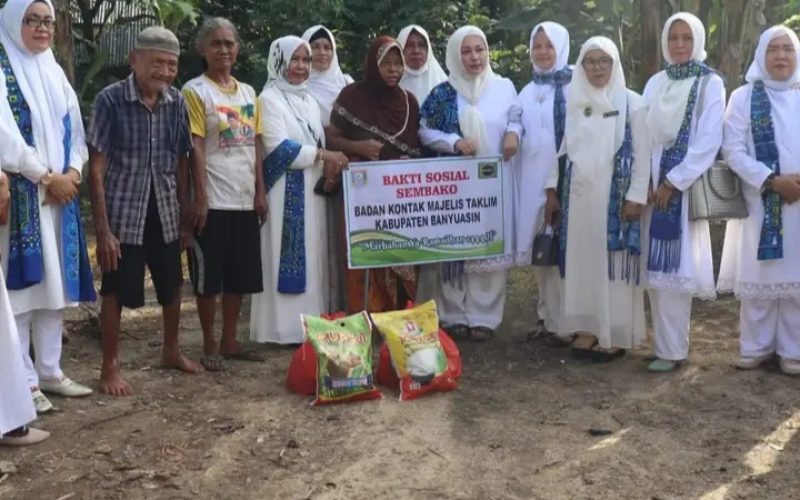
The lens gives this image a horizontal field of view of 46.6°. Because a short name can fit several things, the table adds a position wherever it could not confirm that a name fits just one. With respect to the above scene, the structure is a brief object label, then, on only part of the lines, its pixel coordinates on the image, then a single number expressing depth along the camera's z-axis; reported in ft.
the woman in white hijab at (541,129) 18.37
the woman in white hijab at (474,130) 18.53
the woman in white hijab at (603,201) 17.01
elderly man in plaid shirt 15.06
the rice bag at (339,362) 15.07
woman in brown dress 17.83
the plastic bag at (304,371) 15.70
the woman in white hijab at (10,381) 12.62
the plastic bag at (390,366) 16.05
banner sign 17.80
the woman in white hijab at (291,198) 17.67
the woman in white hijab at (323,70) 19.42
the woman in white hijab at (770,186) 16.53
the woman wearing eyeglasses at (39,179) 14.23
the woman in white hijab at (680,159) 16.48
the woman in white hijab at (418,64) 19.48
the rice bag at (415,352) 15.47
